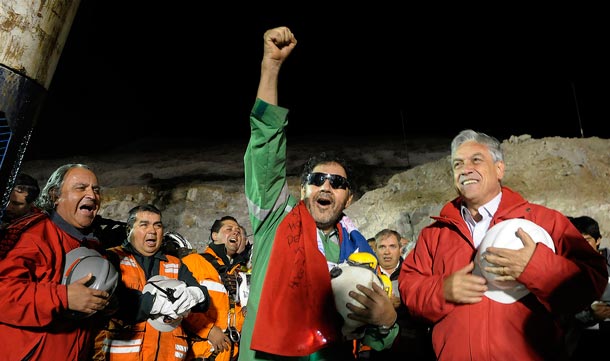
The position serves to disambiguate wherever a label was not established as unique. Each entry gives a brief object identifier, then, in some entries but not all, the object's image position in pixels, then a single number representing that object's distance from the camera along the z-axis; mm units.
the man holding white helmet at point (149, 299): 3254
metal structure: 1435
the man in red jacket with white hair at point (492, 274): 1827
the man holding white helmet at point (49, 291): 2258
